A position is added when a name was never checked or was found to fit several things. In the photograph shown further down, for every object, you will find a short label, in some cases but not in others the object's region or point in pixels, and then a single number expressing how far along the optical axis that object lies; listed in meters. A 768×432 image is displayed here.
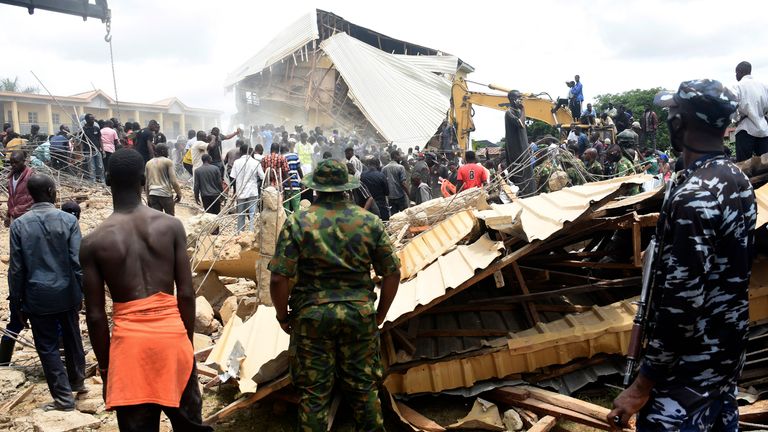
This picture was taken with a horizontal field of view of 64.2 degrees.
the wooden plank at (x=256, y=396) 3.78
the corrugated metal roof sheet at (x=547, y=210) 4.09
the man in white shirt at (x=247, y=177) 9.16
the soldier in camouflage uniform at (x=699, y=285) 1.88
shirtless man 2.66
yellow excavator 16.88
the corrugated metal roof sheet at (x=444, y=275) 3.83
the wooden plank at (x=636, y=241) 4.31
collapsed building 21.44
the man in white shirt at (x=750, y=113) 5.95
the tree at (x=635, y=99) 28.55
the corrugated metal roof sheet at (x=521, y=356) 4.07
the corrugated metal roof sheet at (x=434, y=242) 5.00
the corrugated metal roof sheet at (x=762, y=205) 3.79
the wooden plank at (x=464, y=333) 4.26
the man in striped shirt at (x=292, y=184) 8.38
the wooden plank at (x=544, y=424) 3.58
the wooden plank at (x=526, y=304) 4.46
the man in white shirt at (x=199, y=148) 12.40
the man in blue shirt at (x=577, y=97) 16.08
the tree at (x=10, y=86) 45.25
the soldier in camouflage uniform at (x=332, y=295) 3.11
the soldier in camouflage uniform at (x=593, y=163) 8.95
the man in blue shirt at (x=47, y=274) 4.39
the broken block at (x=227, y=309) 6.18
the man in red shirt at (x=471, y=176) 9.14
